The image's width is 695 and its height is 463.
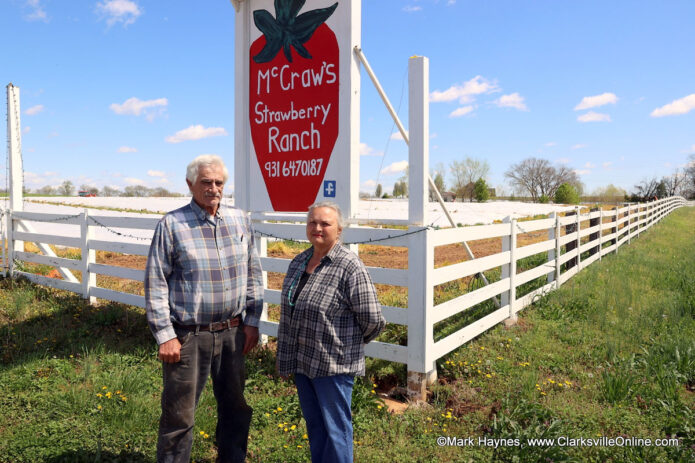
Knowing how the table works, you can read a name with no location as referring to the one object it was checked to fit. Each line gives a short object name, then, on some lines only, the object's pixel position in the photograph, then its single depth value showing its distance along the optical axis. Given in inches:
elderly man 106.9
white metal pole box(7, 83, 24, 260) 337.7
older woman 100.5
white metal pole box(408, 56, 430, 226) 161.9
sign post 182.2
